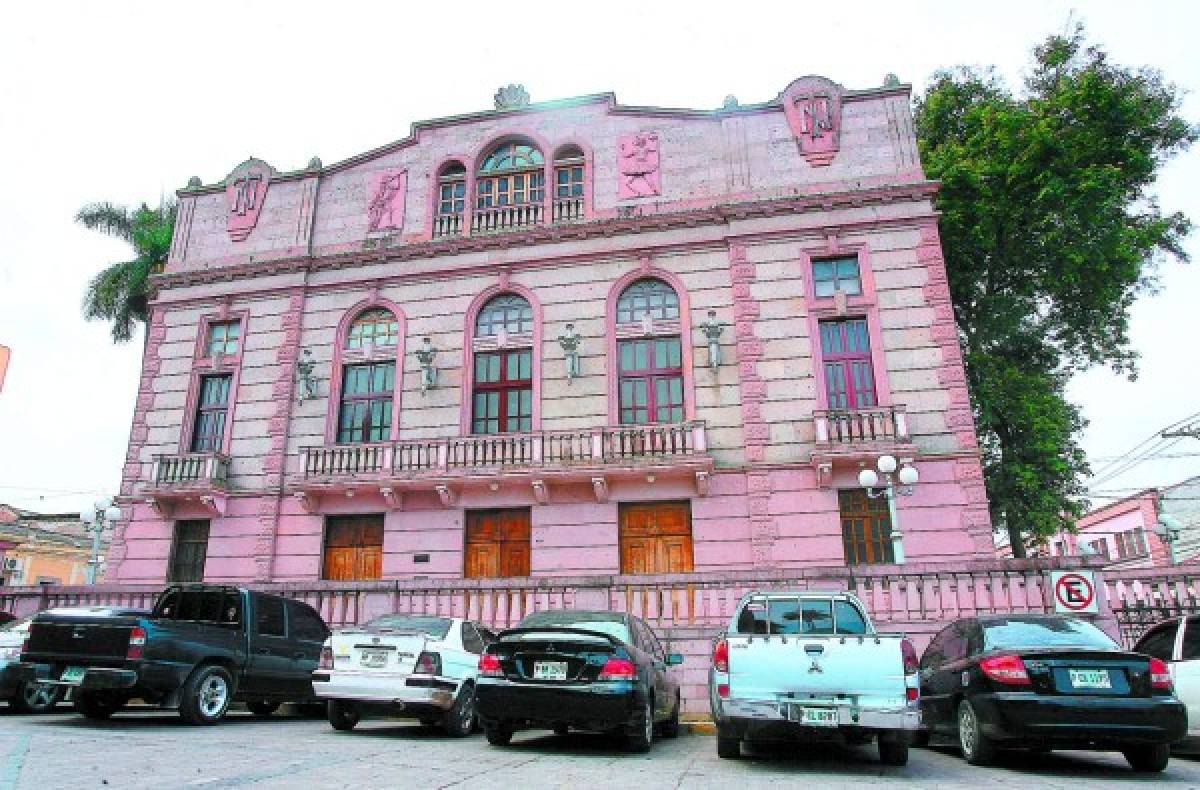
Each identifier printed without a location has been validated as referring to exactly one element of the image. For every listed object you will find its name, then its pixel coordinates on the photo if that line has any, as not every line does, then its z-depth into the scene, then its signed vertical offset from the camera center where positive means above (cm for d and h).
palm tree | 2792 +1312
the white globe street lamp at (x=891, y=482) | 1512 +269
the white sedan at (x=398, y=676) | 896 -62
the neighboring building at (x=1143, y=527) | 3820 +466
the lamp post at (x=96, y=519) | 1944 +285
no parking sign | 1220 +35
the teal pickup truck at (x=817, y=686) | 721 -65
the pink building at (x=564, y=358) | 1848 +718
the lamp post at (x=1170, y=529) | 1848 +203
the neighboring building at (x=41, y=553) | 4094 +423
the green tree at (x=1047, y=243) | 2016 +1015
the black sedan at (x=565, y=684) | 764 -64
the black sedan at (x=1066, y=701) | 705 -82
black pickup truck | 908 -35
